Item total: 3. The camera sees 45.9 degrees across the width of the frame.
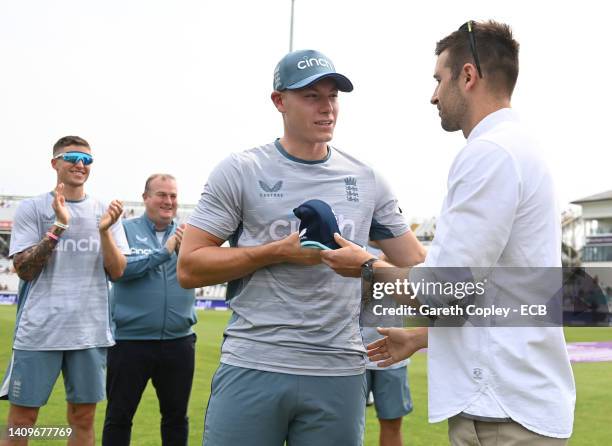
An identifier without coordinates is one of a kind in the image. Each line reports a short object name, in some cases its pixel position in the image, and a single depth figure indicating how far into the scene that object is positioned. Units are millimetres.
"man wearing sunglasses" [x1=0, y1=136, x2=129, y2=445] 5496
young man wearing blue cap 2973
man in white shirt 2291
